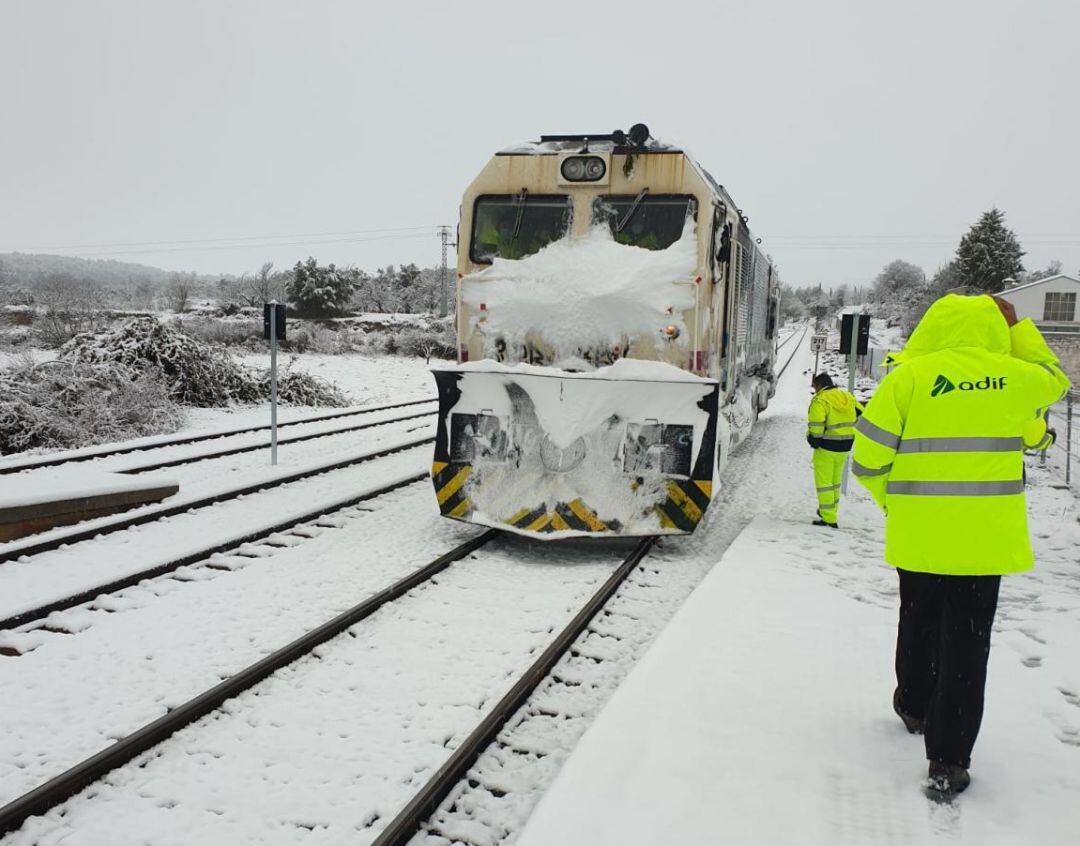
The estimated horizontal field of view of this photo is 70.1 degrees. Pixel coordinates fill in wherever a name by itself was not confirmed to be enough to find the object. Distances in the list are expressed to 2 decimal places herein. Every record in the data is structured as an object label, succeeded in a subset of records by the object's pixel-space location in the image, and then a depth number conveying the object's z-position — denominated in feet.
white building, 155.53
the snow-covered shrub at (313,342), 109.19
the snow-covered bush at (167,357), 52.85
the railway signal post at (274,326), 34.45
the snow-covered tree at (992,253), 184.14
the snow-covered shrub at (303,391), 59.93
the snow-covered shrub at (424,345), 111.75
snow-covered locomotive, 22.06
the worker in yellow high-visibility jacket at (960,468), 9.81
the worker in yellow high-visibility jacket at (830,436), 25.22
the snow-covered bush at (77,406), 39.83
